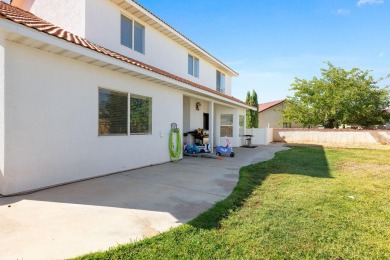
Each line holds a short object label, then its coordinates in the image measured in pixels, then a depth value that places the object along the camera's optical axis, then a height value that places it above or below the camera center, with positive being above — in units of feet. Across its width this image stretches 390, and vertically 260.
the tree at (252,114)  77.46 +5.47
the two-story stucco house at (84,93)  14.23 +3.30
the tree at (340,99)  63.77 +9.15
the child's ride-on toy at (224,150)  35.86 -3.34
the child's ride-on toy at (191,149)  36.74 -3.27
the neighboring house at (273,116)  98.22 +6.24
